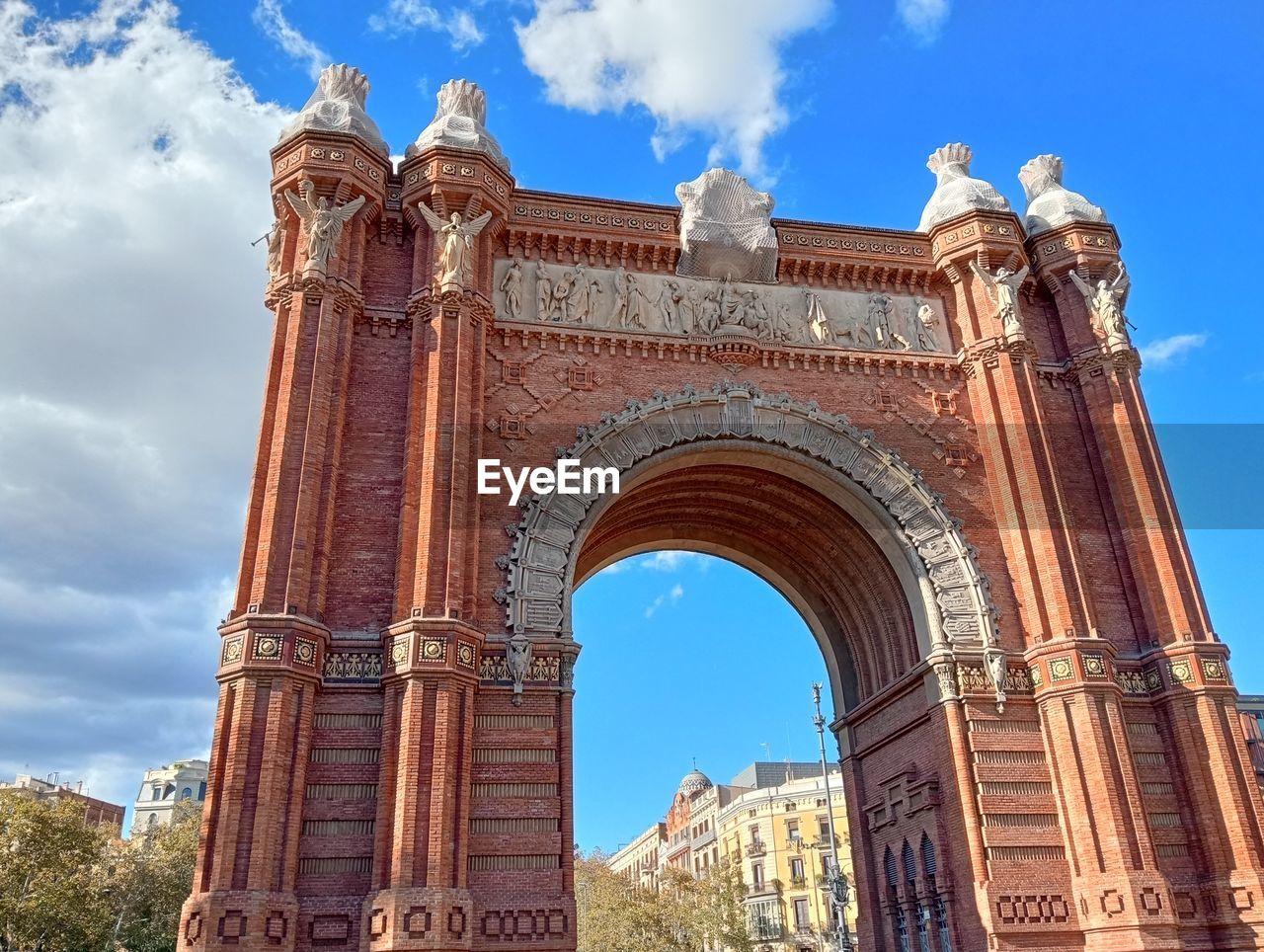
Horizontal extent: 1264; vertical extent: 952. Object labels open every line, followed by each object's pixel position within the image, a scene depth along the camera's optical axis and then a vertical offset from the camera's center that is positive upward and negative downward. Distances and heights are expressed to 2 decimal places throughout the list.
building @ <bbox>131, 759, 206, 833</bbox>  96.56 +18.28
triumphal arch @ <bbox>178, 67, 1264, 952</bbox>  14.09 +6.93
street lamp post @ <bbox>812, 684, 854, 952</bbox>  38.22 +2.95
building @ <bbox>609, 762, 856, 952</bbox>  62.00 +6.66
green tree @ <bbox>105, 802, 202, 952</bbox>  34.12 +3.19
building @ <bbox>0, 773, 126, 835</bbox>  75.72 +13.95
